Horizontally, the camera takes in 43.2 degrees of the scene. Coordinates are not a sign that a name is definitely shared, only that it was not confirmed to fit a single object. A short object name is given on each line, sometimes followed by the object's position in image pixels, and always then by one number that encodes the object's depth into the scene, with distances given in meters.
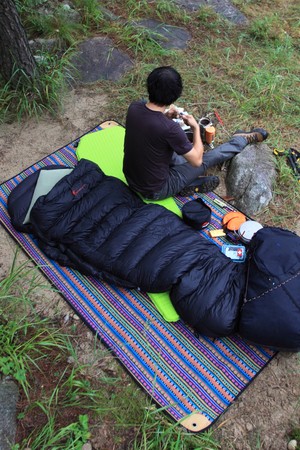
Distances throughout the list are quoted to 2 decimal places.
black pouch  3.37
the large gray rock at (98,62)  4.95
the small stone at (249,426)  2.51
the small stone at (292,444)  2.43
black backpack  2.52
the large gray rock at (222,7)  5.89
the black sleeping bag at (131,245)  2.74
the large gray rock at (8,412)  2.24
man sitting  2.92
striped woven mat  2.59
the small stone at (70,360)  2.72
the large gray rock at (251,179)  3.67
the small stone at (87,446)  2.38
